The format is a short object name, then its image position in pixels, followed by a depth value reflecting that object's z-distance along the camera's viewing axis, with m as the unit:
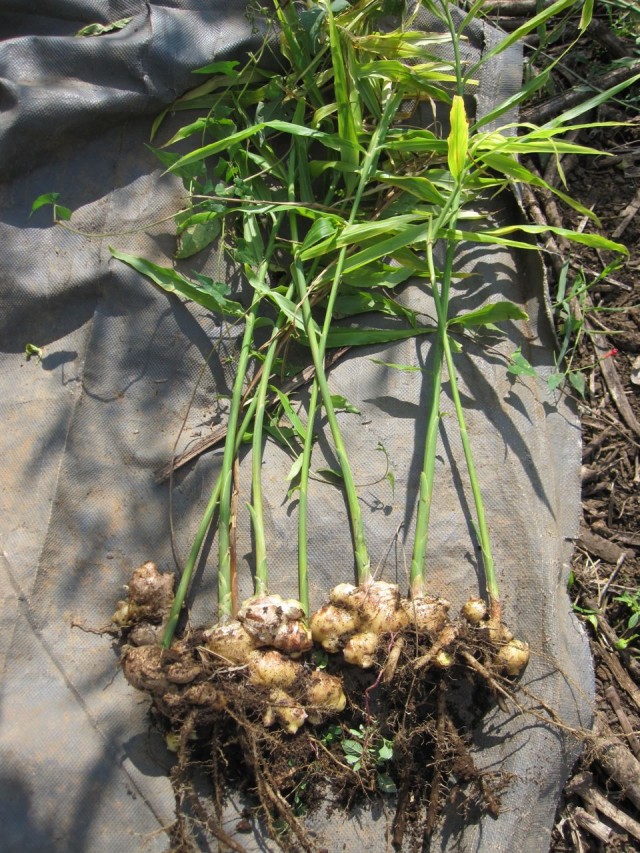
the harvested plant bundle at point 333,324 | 0.66
